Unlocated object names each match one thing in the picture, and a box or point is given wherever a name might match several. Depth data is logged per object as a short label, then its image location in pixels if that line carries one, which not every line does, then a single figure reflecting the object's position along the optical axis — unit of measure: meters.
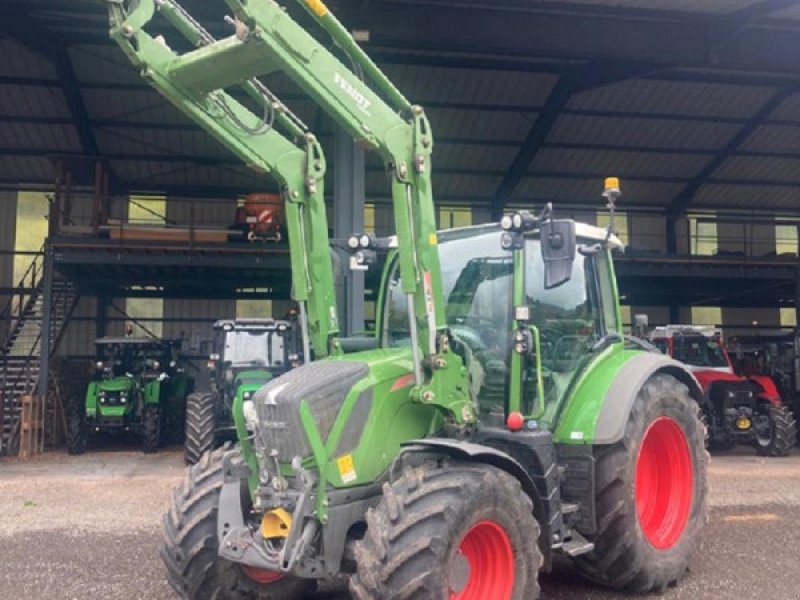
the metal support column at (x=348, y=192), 14.34
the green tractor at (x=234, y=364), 13.20
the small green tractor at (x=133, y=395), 15.97
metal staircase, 17.17
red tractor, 14.57
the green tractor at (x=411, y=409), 4.27
